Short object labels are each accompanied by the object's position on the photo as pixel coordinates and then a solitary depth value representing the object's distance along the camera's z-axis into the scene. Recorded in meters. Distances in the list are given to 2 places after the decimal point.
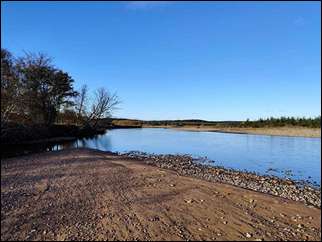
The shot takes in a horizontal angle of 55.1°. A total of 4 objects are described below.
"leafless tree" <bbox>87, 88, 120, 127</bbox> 47.94
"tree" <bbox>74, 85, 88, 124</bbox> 46.00
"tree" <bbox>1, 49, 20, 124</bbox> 18.97
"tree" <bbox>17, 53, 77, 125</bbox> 28.10
